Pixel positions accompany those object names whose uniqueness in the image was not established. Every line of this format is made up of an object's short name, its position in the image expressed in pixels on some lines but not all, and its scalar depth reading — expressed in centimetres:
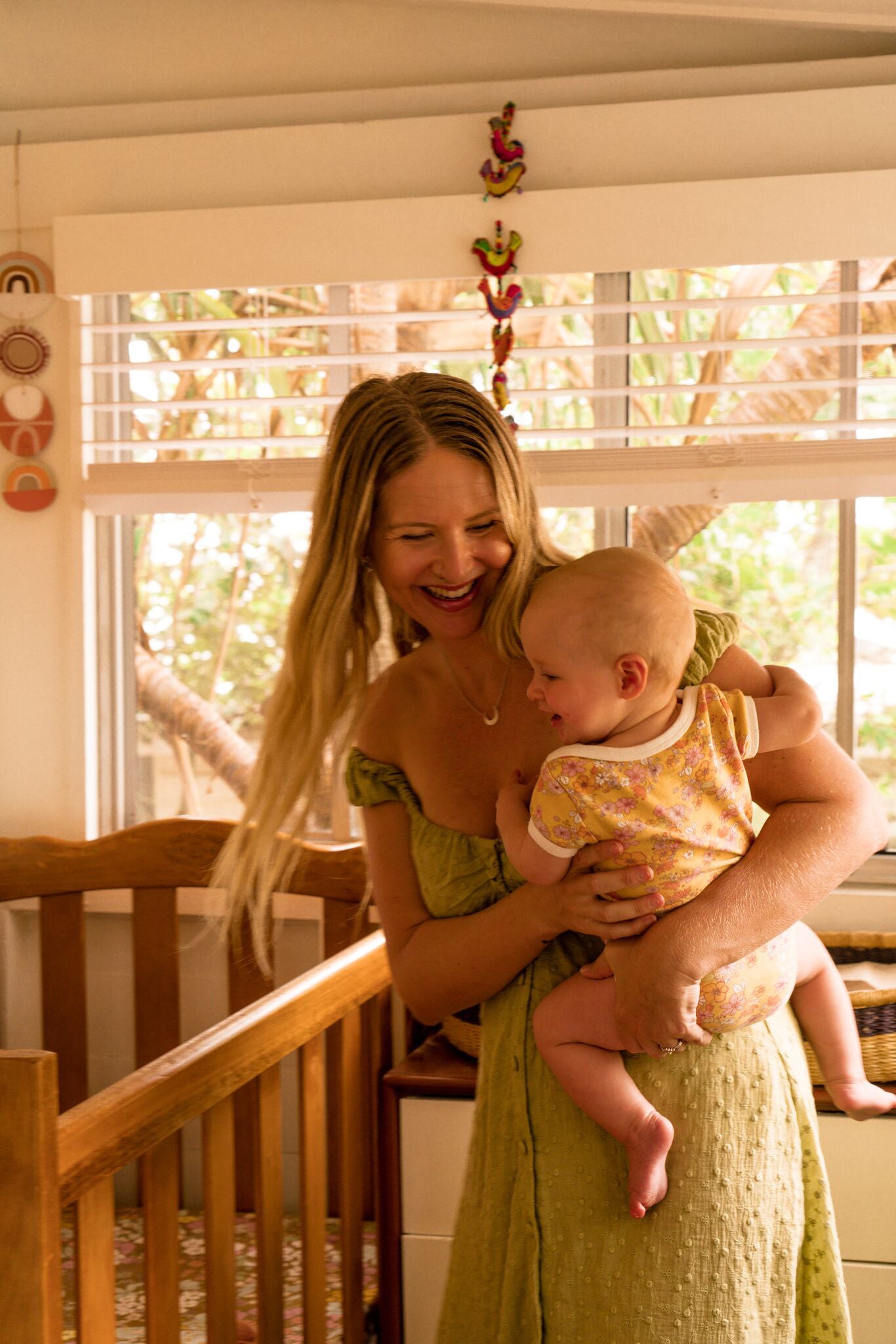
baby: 111
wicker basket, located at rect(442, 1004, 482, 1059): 193
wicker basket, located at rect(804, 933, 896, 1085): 178
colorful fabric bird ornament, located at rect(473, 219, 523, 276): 231
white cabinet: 178
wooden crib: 97
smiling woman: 111
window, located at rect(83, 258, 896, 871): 232
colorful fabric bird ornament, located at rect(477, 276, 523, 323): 230
